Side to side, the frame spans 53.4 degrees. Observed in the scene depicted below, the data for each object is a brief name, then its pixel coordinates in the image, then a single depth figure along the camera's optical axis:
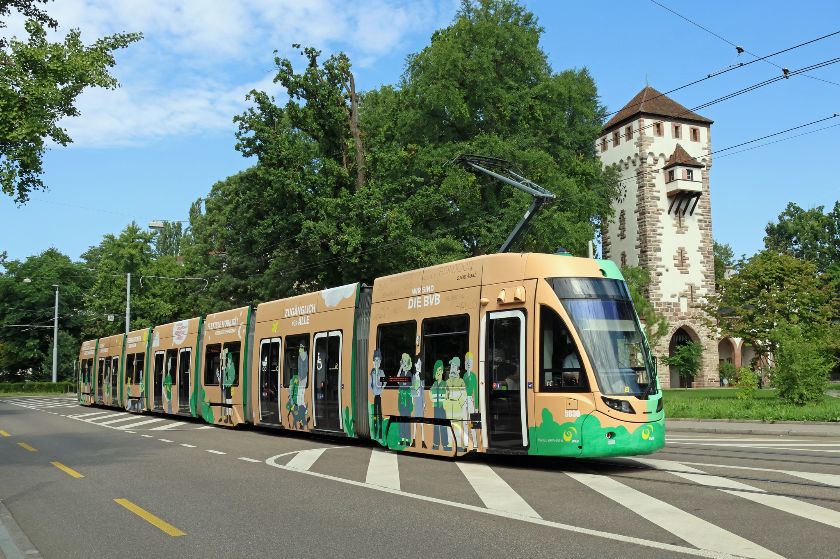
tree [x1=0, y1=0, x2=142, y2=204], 23.45
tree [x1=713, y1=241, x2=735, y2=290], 83.32
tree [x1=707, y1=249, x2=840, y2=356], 42.34
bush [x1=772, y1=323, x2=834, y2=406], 24.88
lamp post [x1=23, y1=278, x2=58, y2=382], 72.60
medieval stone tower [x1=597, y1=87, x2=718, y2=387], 60.28
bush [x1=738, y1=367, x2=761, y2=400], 27.69
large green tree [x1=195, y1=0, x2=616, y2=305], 33.41
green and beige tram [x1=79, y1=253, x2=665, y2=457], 11.70
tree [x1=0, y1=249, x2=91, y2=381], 80.44
